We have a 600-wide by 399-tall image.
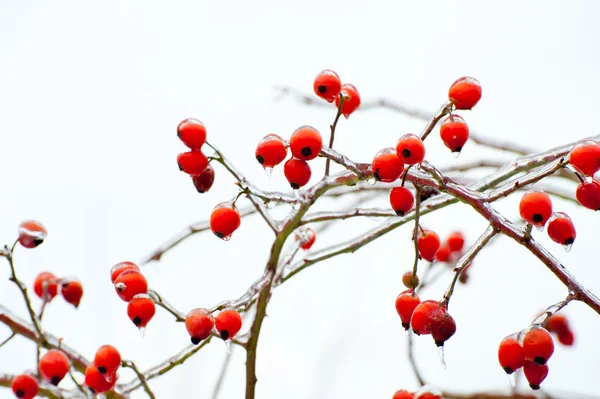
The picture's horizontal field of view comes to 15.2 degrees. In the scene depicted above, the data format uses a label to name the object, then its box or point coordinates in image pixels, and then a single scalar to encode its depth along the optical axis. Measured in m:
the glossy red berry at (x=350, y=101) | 0.86
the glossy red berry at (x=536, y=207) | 0.78
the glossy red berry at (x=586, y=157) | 0.78
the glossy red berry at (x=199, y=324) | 0.81
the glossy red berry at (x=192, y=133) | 0.82
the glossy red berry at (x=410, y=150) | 0.78
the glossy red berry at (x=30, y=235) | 0.87
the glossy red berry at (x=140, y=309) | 0.83
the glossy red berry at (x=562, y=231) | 0.80
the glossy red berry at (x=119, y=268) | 0.85
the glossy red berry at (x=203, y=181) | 0.83
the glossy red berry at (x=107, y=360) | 0.84
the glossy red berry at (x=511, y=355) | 0.77
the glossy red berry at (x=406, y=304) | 0.80
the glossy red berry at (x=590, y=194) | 0.79
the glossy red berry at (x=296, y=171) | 0.81
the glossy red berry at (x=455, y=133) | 0.80
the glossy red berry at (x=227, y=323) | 0.81
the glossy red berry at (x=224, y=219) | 0.82
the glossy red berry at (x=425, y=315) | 0.78
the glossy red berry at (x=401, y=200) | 0.80
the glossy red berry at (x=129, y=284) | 0.83
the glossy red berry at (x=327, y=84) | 0.84
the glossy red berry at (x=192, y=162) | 0.82
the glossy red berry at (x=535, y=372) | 0.78
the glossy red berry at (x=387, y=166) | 0.79
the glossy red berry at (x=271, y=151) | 0.81
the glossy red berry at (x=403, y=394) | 0.85
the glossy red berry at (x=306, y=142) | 0.80
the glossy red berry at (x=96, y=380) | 0.84
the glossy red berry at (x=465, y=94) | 0.81
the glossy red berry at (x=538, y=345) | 0.77
